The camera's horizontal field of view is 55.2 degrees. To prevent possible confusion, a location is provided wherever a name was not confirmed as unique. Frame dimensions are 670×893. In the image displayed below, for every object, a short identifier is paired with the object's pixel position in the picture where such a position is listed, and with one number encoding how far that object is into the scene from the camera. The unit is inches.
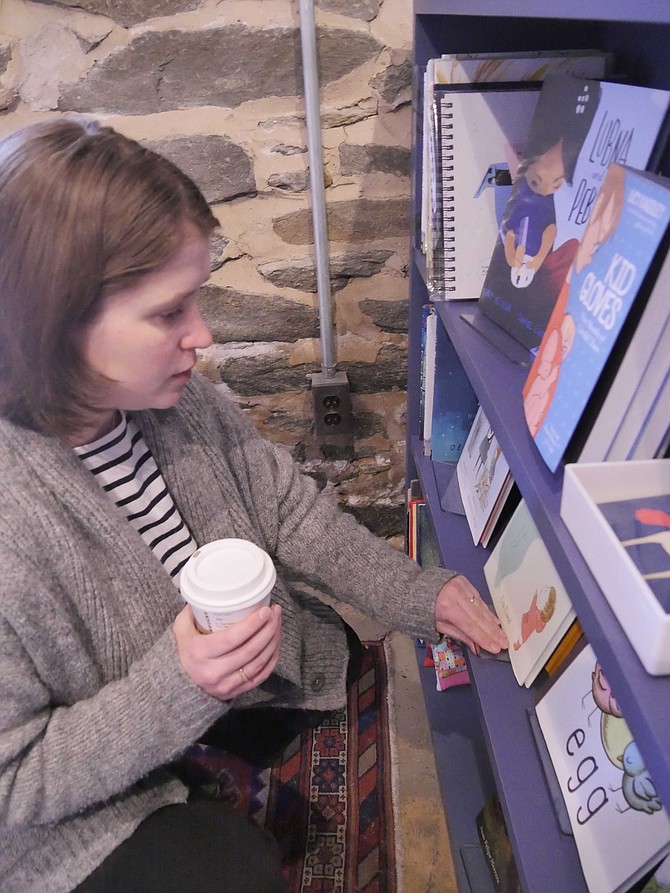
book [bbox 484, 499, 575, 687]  32.0
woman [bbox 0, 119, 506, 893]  28.4
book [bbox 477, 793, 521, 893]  39.3
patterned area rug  50.2
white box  17.1
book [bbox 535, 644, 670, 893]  25.9
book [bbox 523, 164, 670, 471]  19.3
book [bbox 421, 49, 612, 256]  35.6
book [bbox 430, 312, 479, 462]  46.7
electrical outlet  61.2
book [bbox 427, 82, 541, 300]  36.8
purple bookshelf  17.9
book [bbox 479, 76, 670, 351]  26.1
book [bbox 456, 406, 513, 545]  39.6
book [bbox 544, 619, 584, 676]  31.6
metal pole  44.7
